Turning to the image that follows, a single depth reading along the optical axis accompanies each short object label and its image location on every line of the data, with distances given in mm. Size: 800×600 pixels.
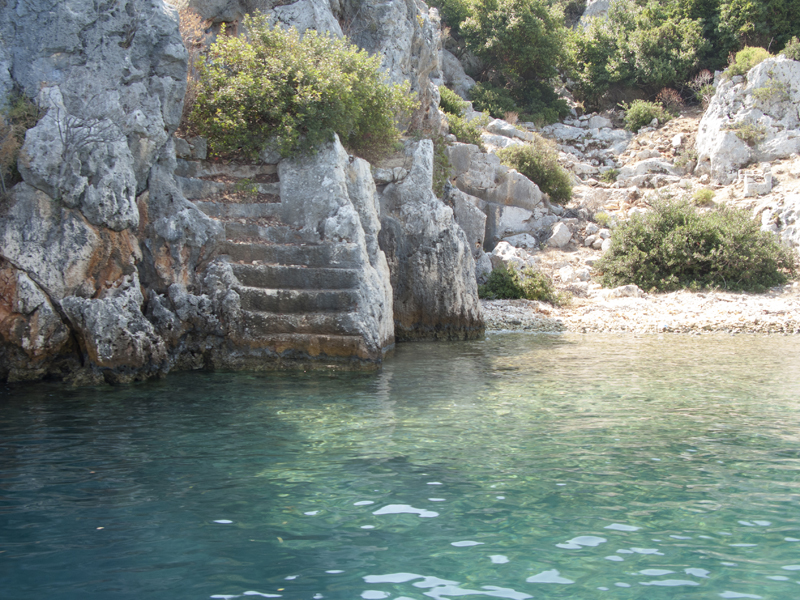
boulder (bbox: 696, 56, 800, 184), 26125
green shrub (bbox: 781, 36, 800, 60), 27938
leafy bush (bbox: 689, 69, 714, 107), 31516
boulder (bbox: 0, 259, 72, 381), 9016
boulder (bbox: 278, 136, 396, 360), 11578
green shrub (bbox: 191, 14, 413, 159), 12695
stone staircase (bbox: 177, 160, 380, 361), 10812
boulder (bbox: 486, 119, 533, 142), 29188
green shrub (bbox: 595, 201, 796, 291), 18594
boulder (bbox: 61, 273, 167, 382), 9375
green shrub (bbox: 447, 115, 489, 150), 24188
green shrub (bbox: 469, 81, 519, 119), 34125
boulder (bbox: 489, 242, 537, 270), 19375
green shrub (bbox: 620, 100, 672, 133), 32531
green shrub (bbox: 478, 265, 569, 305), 18609
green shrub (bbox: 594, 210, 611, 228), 24219
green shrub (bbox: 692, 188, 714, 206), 24281
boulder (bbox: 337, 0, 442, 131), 19031
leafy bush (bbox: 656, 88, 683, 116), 33269
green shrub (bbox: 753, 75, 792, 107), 26969
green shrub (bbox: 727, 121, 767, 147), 26438
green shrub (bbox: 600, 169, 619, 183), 28594
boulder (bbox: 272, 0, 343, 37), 16203
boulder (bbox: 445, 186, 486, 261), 19688
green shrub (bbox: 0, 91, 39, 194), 9469
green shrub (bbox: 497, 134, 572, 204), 25688
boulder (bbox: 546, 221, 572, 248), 23125
